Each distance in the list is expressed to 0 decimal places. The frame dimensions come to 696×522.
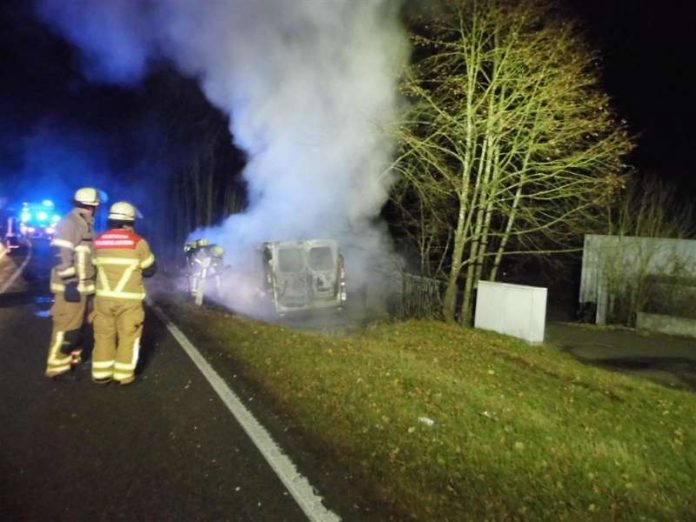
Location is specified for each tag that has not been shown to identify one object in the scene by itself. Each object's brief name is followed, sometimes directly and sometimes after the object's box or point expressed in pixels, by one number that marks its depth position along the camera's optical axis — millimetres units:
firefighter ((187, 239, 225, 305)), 13453
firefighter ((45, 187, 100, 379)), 6402
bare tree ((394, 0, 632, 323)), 10773
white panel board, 11414
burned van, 12234
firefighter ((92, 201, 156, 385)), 6113
